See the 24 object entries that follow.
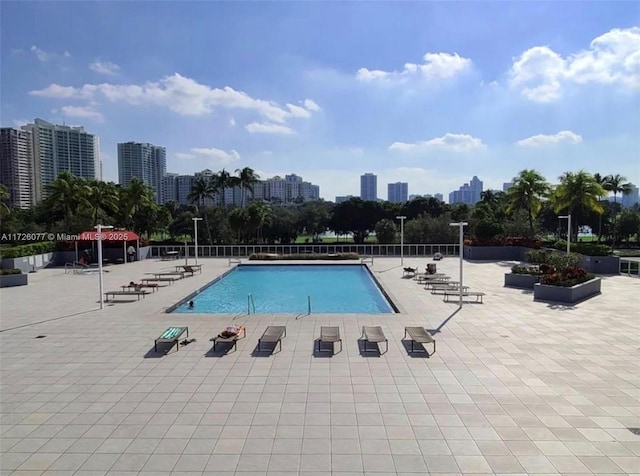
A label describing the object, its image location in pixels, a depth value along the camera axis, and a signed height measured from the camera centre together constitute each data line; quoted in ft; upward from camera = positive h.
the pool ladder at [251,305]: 49.75 -9.84
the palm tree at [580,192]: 86.28 +6.40
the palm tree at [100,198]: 95.81 +6.41
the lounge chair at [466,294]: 48.67 -8.51
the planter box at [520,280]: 56.75 -7.73
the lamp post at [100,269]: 44.50 -4.66
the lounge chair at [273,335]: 30.78 -8.29
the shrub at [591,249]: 70.33 -4.42
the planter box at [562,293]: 48.11 -8.05
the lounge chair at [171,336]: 30.96 -8.27
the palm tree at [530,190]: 100.89 +8.00
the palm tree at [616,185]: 114.62 +10.36
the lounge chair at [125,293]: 50.48 -8.26
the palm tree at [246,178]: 138.49 +15.62
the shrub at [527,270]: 57.57 -6.53
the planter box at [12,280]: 60.72 -7.79
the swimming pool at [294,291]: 49.47 -9.58
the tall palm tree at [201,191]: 132.57 +10.88
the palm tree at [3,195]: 75.78 +5.70
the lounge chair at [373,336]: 30.60 -8.28
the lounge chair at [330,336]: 30.58 -8.23
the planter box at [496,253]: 90.22 -6.26
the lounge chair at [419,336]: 30.27 -8.28
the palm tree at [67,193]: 88.89 +7.11
